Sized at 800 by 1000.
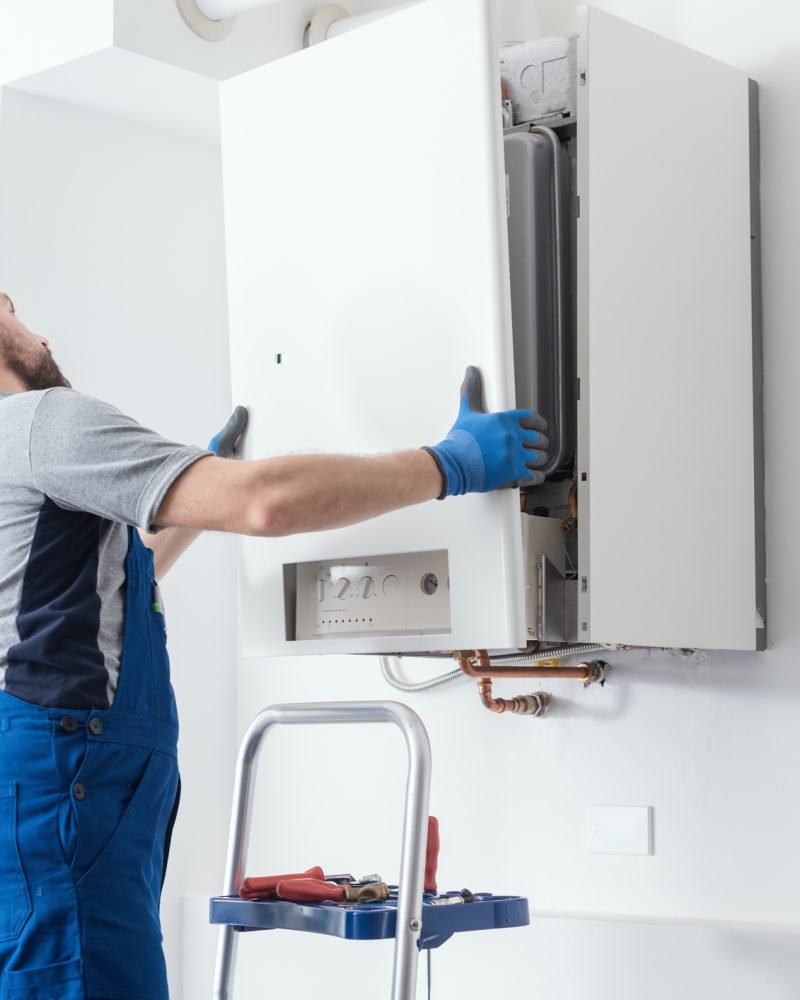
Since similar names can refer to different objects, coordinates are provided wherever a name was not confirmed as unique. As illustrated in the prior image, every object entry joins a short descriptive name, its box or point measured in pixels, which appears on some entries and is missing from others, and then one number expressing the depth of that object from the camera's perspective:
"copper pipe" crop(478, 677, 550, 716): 2.34
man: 1.59
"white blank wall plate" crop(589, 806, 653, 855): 2.27
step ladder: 1.64
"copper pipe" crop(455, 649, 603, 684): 2.15
